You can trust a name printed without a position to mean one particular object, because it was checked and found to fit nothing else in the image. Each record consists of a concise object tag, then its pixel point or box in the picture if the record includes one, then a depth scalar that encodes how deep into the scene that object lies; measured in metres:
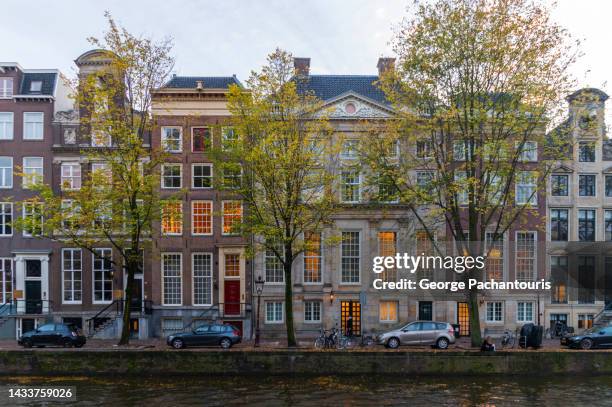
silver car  25.73
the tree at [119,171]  24.16
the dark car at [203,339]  25.91
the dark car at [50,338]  25.83
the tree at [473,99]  21.98
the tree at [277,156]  24.08
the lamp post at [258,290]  25.97
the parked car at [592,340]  25.06
